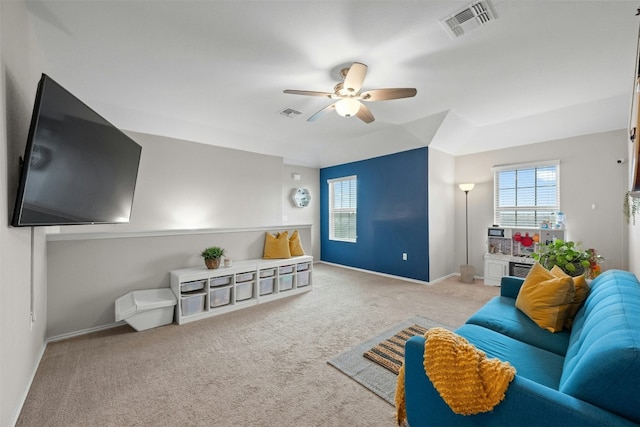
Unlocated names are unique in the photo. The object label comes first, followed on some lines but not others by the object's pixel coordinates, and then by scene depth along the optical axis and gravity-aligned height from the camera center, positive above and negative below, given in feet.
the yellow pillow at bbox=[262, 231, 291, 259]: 13.72 -1.52
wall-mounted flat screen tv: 4.99 +1.12
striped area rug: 7.28 -3.87
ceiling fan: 7.86 +3.93
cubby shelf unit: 10.53 -2.99
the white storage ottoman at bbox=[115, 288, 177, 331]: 9.23 -3.21
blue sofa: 2.94 -2.15
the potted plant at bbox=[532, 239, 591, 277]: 10.00 -1.47
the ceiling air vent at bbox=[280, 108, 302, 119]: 12.43 +4.91
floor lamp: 15.72 -1.53
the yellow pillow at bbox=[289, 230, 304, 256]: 14.46 -1.52
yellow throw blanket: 3.52 -2.11
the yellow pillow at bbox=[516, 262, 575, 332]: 6.23 -1.95
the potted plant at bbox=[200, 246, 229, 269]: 11.28 -1.68
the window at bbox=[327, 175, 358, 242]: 20.38 +0.79
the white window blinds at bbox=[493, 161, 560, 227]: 14.44 +1.45
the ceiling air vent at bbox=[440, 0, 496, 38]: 6.20 +4.82
